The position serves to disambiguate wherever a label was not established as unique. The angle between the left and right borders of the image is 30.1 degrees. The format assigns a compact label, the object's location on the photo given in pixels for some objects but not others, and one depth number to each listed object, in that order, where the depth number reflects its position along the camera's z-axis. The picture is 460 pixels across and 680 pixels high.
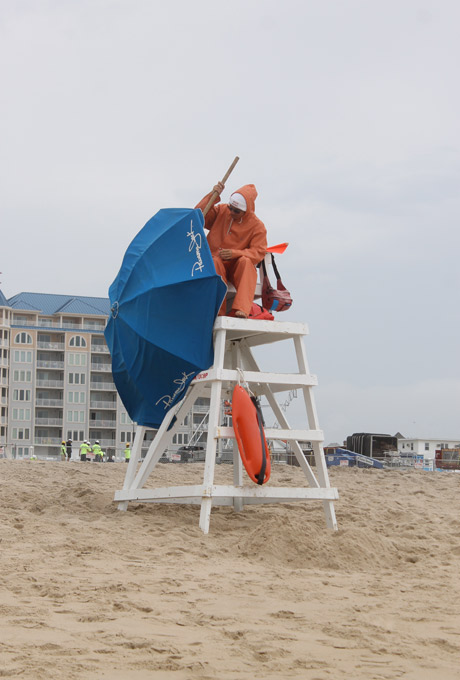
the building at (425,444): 82.31
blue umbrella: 8.28
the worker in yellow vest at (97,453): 39.09
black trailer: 38.91
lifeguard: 8.71
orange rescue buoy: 7.71
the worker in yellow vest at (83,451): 39.03
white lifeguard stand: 7.96
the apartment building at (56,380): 89.62
